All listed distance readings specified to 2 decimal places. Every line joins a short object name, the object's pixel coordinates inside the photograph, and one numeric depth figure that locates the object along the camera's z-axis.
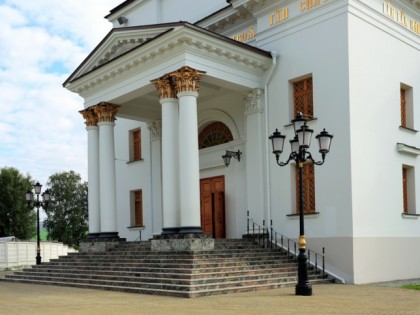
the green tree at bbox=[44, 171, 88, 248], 67.38
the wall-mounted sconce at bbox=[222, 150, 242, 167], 22.34
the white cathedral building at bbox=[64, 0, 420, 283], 18.53
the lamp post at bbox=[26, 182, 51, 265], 26.47
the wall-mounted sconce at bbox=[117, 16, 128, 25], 31.02
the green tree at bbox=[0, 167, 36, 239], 56.03
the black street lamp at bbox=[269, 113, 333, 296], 13.90
